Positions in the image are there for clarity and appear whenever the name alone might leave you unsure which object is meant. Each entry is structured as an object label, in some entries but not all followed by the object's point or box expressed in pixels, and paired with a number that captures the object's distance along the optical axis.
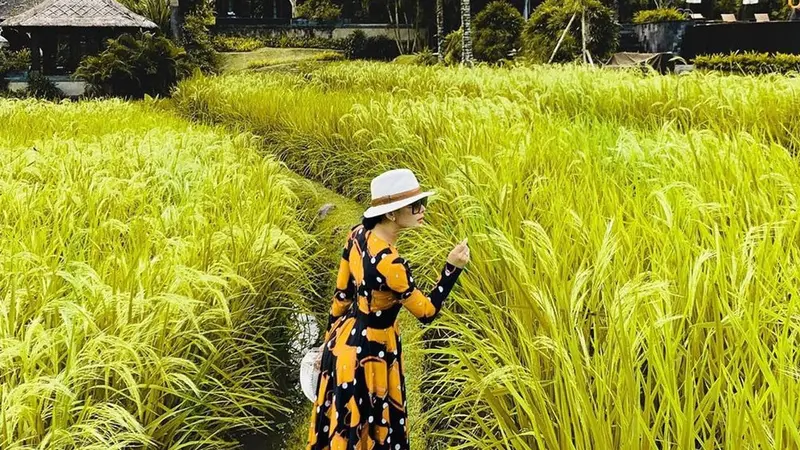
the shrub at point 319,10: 30.75
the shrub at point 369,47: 30.52
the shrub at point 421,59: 24.76
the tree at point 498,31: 20.45
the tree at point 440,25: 24.61
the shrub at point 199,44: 24.22
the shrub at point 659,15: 18.86
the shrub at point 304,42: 30.52
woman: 2.40
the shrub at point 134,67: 18.62
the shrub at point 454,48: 20.92
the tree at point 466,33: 18.20
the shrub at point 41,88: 19.48
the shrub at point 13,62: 21.35
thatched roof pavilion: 19.81
